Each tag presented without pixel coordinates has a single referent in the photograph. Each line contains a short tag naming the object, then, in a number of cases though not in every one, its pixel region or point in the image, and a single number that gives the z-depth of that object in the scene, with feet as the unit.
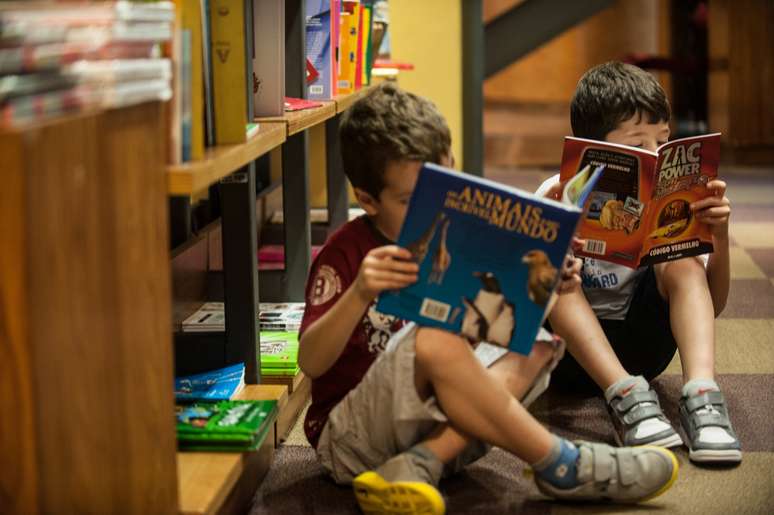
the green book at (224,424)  9.74
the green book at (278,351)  11.20
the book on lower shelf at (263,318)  11.30
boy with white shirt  10.70
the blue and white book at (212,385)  10.36
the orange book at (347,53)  14.09
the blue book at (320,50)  13.02
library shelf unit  9.28
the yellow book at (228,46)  9.99
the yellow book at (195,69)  9.18
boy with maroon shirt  9.74
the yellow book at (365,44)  14.58
